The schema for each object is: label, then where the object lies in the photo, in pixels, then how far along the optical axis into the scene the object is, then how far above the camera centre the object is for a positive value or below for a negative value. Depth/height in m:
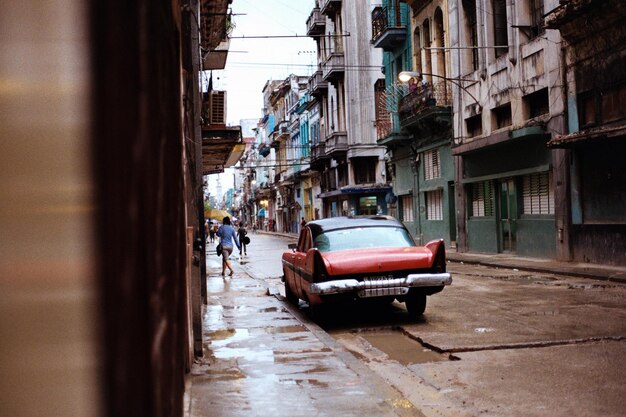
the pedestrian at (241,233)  28.11 -0.62
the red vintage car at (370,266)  9.68 -0.76
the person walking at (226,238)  19.81 -0.56
